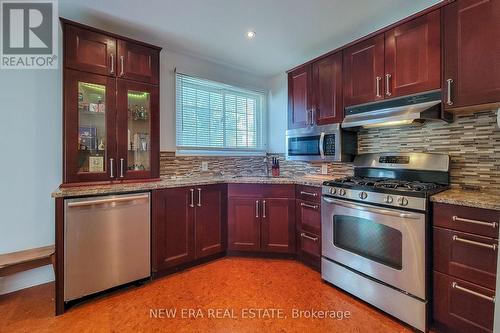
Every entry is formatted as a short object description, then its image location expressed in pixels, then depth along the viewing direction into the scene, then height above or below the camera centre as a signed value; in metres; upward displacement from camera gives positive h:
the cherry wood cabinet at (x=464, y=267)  1.41 -0.64
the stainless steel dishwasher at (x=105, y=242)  1.89 -0.66
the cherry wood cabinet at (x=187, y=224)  2.36 -0.64
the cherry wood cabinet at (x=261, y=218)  2.79 -0.63
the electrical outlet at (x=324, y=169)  3.03 -0.05
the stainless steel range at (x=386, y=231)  1.67 -0.53
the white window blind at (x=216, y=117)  3.04 +0.68
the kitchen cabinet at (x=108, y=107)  2.11 +0.57
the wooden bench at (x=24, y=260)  1.95 -0.79
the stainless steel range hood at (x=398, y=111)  1.84 +0.46
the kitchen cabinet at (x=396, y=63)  1.86 +0.90
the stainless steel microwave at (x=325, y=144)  2.57 +0.24
